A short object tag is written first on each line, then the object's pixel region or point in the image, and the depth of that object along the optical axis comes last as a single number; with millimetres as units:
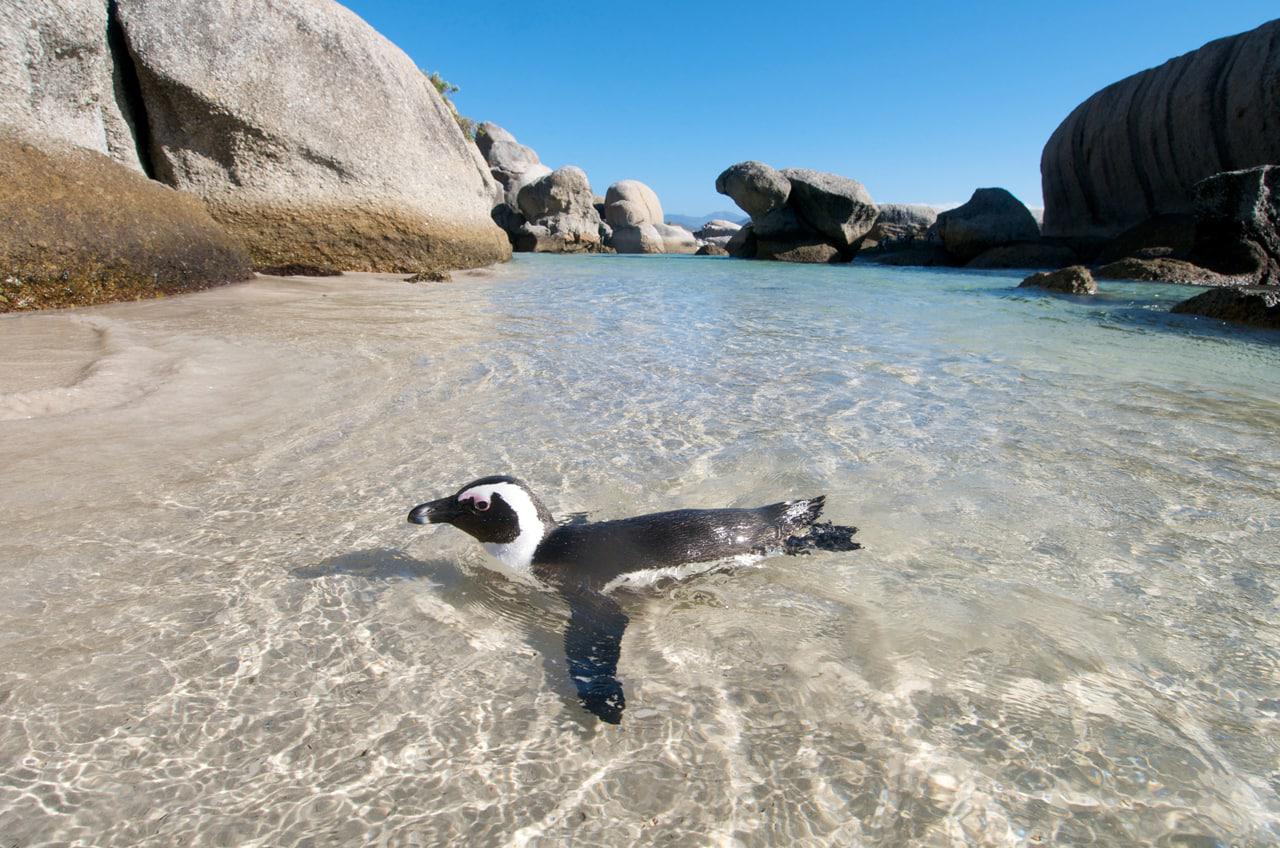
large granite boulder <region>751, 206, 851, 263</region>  30736
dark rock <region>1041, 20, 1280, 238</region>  20828
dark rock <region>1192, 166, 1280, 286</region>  15281
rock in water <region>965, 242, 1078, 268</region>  25156
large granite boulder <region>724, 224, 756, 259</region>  34397
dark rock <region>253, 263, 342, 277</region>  10816
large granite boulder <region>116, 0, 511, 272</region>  9953
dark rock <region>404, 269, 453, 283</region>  11694
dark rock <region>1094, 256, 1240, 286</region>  16016
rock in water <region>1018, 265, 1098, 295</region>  14164
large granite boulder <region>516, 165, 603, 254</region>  35844
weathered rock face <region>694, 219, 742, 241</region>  58406
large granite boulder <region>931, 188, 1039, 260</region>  26312
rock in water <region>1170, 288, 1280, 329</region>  9281
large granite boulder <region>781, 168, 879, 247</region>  30125
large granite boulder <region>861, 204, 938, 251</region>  32844
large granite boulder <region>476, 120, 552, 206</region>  39984
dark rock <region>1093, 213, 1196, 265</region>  19984
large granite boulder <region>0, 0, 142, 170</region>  7648
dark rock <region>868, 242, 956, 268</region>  27625
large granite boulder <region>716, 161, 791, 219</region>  31078
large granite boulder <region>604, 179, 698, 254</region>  43812
